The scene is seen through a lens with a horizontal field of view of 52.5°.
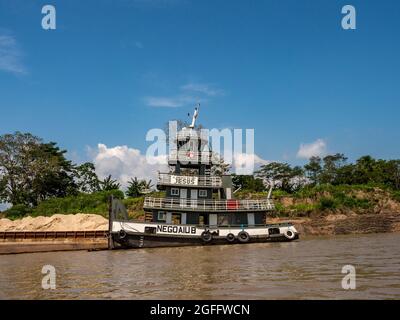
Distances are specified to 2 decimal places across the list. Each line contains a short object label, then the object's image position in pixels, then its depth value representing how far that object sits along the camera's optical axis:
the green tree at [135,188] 61.62
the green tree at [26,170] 54.97
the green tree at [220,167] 30.38
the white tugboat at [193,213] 26.69
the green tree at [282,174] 69.69
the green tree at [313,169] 71.50
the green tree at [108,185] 64.50
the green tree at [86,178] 65.50
